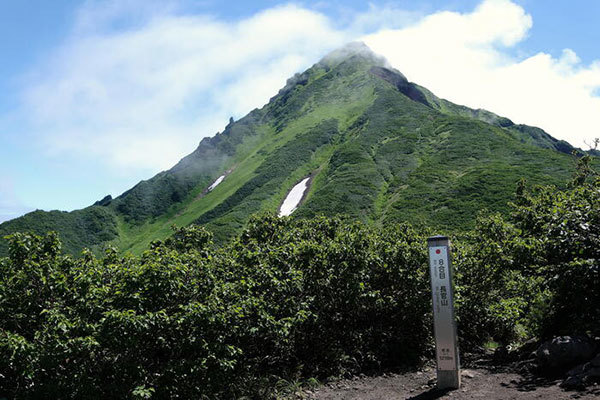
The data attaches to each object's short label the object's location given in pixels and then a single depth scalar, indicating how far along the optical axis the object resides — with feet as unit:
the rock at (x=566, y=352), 27.89
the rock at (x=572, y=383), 24.46
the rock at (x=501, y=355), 35.65
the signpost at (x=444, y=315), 28.19
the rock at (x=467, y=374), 30.99
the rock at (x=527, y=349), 34.30
